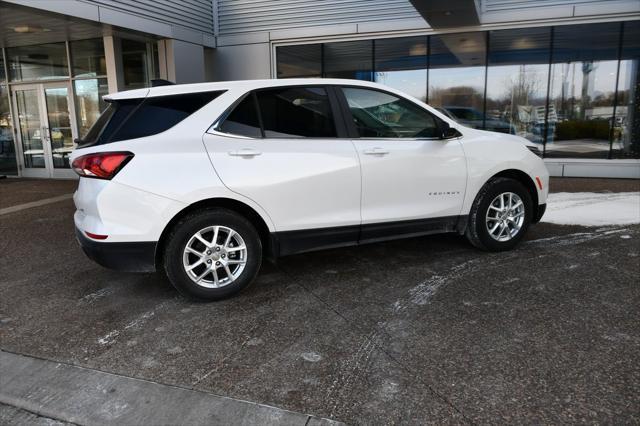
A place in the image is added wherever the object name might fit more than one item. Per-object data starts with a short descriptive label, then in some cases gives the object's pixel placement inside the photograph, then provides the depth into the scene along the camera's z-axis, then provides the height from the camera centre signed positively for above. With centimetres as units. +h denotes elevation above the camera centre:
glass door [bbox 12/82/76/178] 1282 -7
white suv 388 -43
